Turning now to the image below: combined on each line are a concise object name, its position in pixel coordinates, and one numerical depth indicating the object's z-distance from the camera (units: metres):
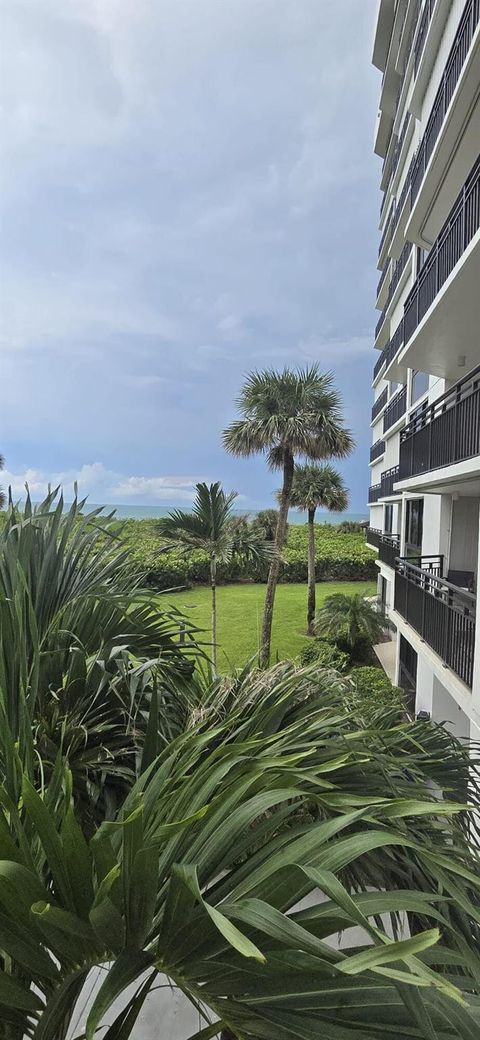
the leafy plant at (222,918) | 0.92
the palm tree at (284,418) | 14.41
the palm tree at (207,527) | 10.94
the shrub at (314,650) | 12.79
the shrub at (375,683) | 8.80
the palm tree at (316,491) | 23.72
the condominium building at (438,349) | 5.82
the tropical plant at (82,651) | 1.99
